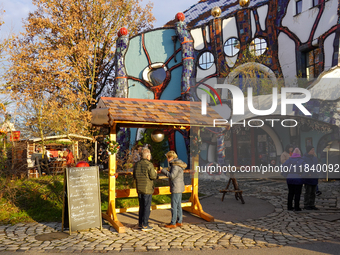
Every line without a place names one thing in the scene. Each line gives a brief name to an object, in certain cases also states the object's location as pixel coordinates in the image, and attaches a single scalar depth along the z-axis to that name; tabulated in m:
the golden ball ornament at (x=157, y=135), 8.21
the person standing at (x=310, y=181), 8.26
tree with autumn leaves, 18.44
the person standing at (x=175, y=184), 6.76
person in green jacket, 6.57
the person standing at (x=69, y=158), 15.40
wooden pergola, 7.13
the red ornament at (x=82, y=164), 6.91
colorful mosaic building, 14.32
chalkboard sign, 6.40
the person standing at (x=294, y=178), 8.23
